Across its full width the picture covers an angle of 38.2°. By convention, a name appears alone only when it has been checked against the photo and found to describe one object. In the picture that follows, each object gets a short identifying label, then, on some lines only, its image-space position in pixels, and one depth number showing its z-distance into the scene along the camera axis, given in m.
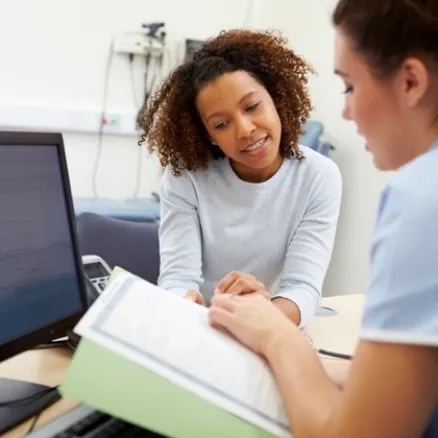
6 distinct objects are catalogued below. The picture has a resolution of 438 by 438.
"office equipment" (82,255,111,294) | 1.30
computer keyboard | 0.79
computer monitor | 0.90
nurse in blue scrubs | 0.60
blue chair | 1.66
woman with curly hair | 1.47
